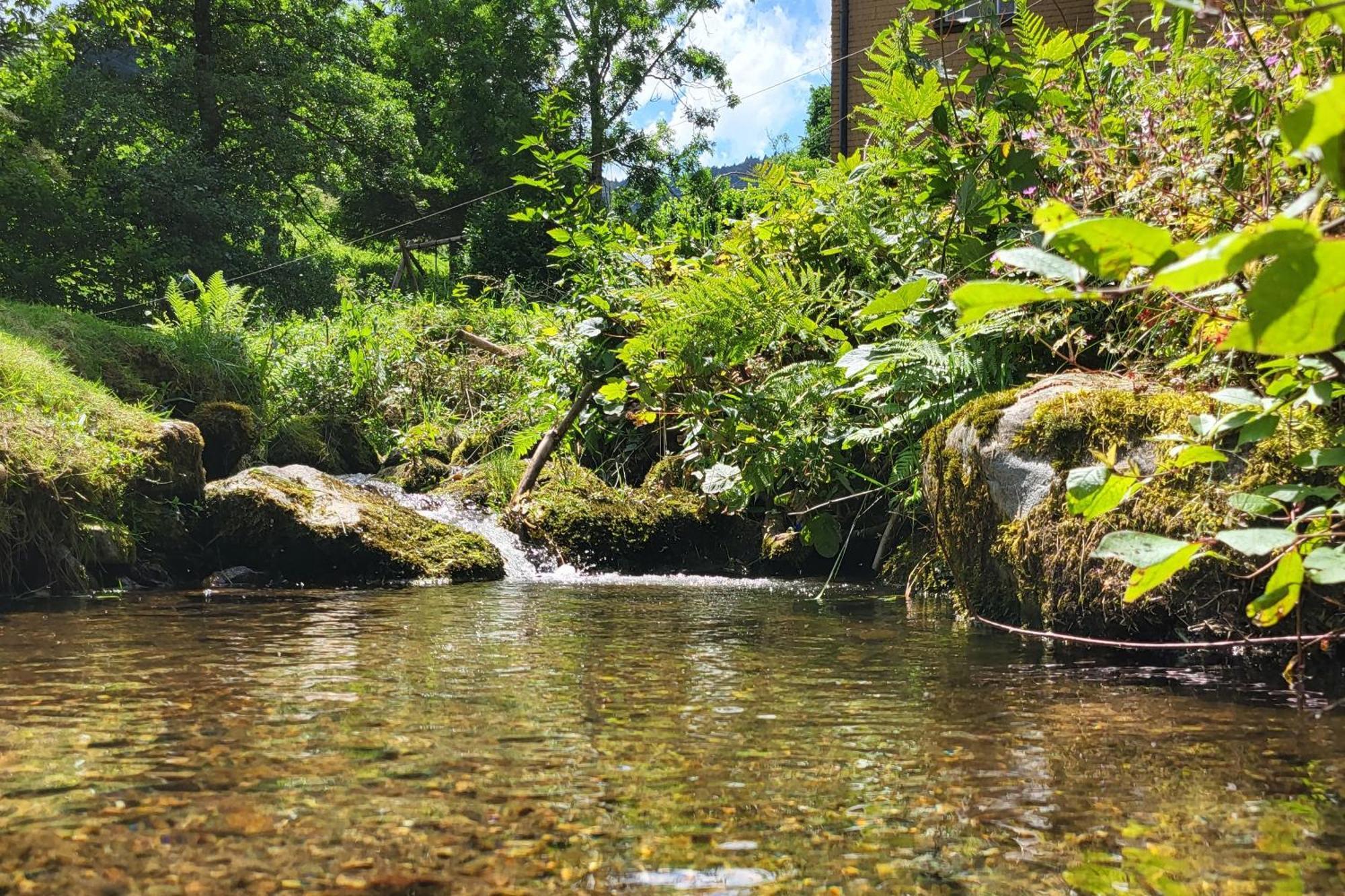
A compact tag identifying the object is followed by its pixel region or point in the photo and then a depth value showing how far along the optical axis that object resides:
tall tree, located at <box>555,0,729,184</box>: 29.31
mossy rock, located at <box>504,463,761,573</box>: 6.39
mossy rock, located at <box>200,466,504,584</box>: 5.76
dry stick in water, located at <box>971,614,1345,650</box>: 2.02
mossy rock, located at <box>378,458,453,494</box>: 8.43
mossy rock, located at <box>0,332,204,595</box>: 5.03
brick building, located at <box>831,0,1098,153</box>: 13.56
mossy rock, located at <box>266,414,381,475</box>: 9.07
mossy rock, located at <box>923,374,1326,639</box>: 2.84
